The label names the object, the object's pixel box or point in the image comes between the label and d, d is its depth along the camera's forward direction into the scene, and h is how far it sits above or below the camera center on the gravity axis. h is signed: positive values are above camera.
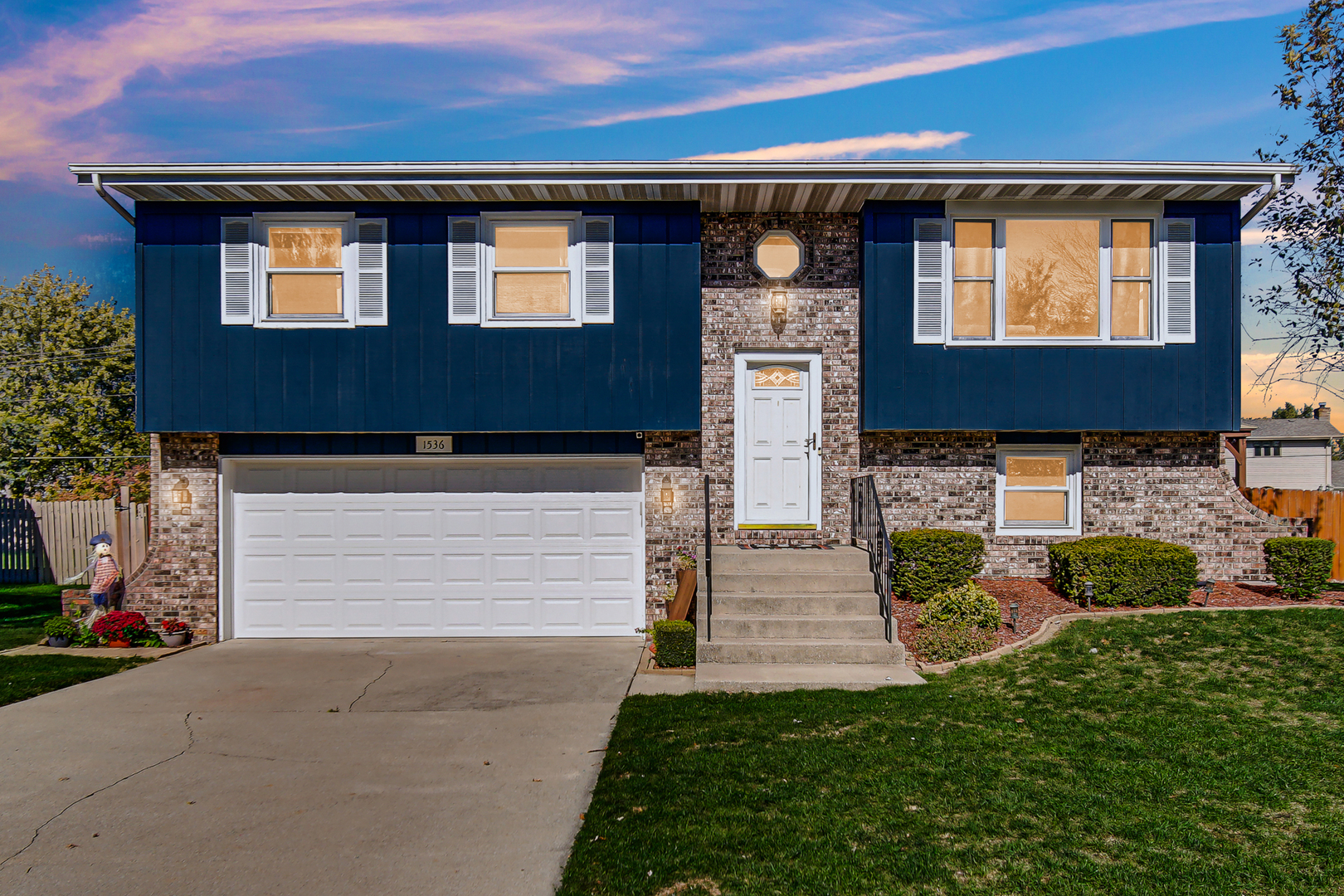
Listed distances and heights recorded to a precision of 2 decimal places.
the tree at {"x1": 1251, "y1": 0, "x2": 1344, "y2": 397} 11.95 +4.01
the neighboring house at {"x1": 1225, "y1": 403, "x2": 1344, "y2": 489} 33.91 -0.85
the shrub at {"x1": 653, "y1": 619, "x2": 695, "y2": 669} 7.81 -2.22
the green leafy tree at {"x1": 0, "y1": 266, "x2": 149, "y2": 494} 22.91 +1.81
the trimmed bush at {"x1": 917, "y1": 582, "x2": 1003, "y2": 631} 7.81 -1.84
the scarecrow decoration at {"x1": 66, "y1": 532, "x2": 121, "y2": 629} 9.58 -1.85
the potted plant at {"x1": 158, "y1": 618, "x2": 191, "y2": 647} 9.52 -2.57
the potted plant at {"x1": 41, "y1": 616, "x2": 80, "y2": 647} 9.38 -2.50
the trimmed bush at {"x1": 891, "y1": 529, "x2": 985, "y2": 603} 9.05 -1.55
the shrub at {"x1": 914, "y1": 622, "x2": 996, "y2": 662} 7.55 -2.14
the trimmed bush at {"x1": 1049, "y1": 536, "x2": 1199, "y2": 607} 8.69 -1.63
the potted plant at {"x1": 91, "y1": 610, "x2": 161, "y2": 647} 9.41 -2.48
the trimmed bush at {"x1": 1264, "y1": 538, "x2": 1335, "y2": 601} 9.06 -1.59
